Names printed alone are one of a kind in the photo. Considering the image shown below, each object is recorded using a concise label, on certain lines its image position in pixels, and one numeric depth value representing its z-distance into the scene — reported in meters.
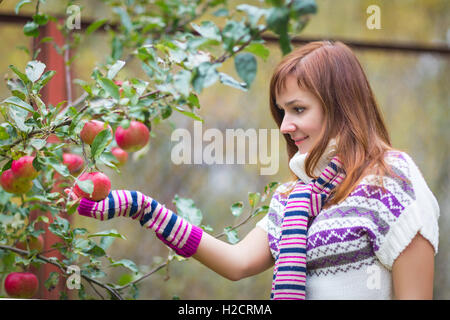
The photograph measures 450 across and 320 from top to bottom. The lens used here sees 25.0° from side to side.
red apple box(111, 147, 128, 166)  2.69
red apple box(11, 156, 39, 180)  2.35
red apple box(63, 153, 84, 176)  2.67
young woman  2.35
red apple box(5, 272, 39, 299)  2.61
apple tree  2.00
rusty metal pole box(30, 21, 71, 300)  2.91
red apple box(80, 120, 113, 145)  2.31
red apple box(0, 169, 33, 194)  2.40
